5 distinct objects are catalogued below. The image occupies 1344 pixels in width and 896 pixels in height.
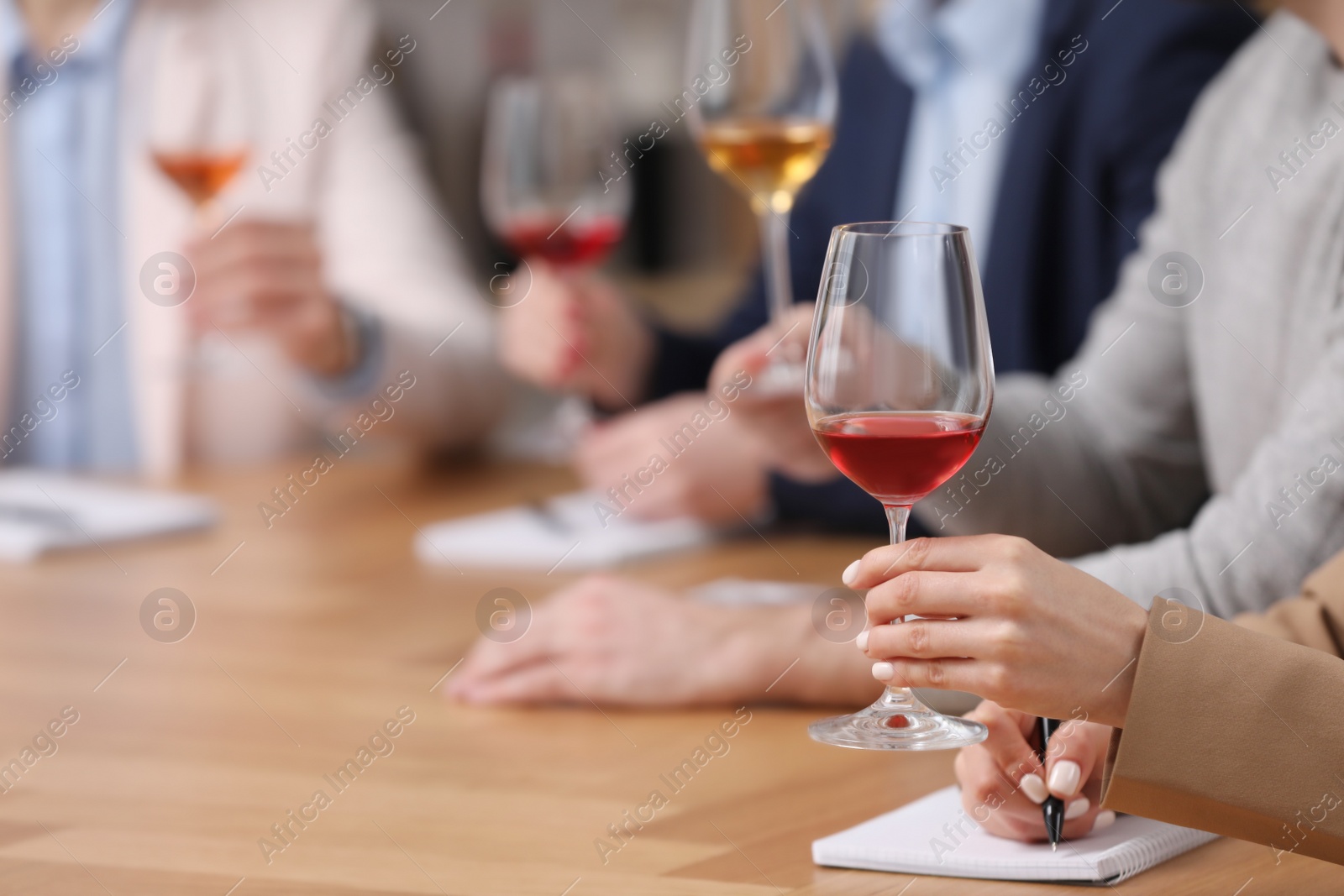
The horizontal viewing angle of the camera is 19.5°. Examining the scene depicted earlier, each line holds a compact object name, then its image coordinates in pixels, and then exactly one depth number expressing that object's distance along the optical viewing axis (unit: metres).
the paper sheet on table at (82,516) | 2.37
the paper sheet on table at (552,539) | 2.22
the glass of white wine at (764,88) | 1.97
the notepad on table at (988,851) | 1.51
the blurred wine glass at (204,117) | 2.58
